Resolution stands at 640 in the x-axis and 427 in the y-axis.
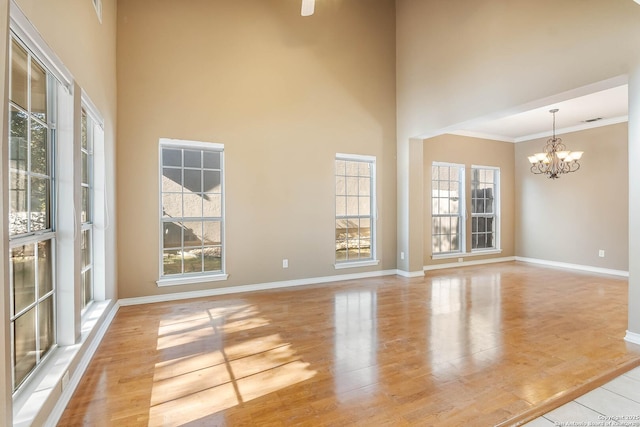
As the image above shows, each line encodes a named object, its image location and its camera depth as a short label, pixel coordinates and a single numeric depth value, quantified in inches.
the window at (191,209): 173.3
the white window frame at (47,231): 69.2
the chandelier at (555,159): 215.6
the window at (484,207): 286.7
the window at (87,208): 119.8
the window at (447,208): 266.8
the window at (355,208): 221.0
